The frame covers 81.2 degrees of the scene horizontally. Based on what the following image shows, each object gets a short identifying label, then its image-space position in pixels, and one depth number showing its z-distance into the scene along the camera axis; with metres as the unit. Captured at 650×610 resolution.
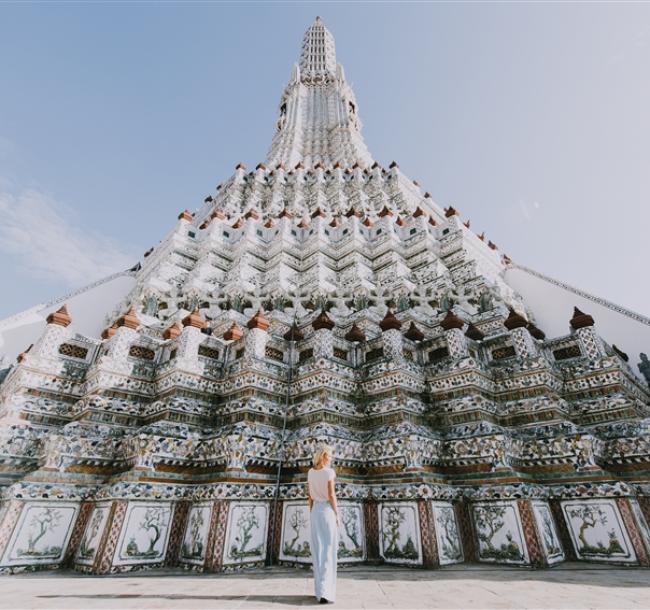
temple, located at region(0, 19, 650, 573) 5.29
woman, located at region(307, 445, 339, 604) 3.42
